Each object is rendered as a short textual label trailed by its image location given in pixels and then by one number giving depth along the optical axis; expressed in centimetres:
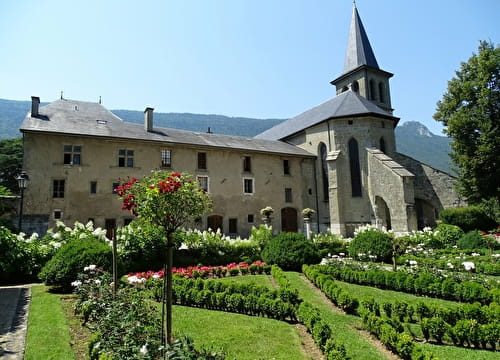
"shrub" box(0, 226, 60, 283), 985
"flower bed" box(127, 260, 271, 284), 1083
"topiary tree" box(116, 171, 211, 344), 470
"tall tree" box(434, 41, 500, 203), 2288
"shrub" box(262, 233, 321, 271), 1207
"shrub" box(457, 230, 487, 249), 1573
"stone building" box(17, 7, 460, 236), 1883
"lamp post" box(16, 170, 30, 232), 1391
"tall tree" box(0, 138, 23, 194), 3672
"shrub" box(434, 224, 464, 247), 1746
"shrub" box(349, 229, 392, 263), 1355
